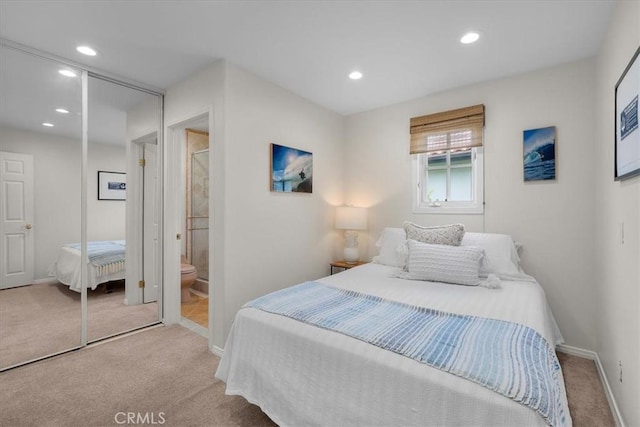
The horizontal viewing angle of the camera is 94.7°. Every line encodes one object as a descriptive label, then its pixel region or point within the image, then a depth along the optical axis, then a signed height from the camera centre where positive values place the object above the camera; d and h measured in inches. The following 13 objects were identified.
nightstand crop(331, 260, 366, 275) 138.8 -25.1
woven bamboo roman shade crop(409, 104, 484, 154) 117.5 +34.5
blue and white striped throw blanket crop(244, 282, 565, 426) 41.2 -23.0
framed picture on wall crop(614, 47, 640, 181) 54.6 +18.2
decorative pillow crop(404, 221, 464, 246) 104.8 -8.2
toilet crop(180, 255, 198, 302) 146.9 -33.3
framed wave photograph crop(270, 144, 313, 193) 116.9 +18.0
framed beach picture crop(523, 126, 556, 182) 102.7 +20.8
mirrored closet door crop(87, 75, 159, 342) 107.2 +2.1
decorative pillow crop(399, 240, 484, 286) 90.5 -16.3
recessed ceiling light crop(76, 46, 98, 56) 90.8 +50.8
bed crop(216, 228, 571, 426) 41.6 -26.6
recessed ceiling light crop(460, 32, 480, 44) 84.6 +51.1
